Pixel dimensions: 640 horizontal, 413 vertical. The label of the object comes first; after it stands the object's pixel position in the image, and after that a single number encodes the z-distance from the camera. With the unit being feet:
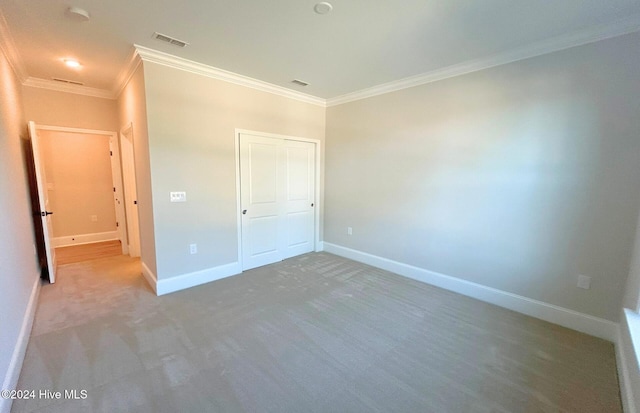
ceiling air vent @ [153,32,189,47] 8.33
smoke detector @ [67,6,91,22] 6.93
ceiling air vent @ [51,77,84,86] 12.61
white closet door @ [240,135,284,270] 12.78
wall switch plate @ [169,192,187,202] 10.53
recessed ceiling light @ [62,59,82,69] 10.38
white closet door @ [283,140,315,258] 14.76
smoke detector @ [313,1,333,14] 6.59
